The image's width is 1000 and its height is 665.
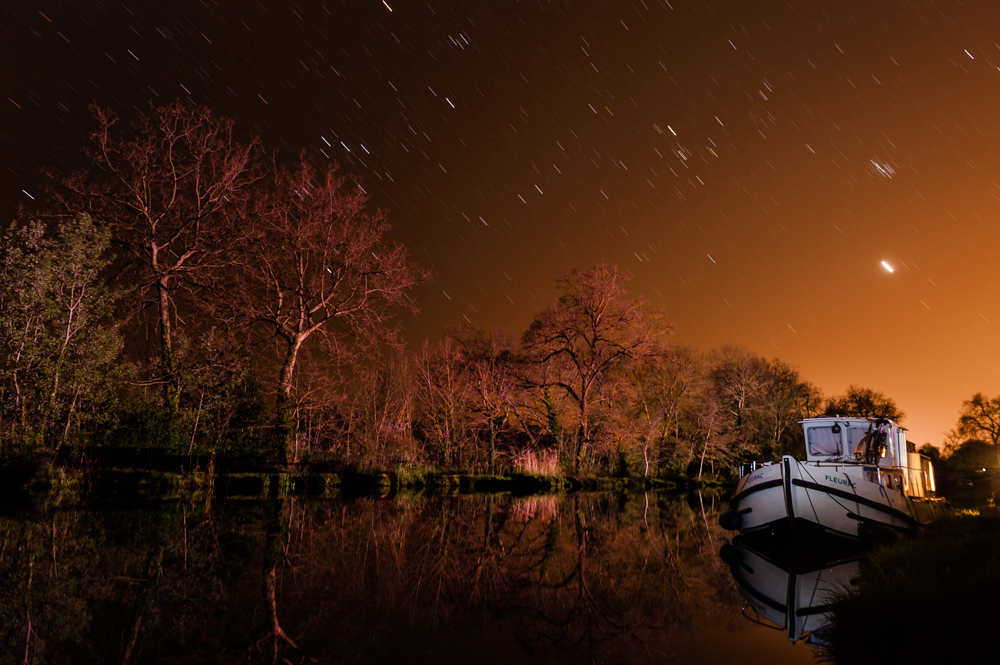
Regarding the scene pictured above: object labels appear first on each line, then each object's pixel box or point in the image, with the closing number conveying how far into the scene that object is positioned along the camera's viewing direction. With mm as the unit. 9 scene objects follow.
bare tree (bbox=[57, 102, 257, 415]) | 20484
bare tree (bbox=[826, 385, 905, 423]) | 64394
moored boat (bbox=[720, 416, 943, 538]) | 11625
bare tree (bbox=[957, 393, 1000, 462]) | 62922
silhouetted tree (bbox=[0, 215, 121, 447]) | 14711
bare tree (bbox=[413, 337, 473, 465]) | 28234
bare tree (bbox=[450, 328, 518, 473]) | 30234
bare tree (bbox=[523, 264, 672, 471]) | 33312
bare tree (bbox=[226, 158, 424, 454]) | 22250
